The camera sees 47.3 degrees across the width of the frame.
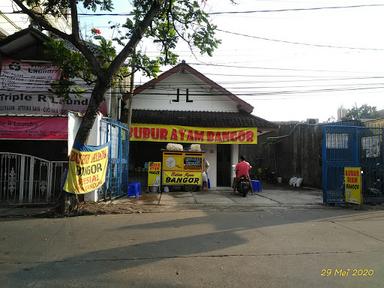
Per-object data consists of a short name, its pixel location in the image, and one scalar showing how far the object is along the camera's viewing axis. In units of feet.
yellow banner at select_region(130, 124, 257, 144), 66.54
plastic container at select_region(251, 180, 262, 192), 64.75
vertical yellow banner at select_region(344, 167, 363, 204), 46.91
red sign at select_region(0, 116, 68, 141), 47.85
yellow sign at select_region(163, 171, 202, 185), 62.64
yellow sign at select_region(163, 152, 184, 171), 62.80
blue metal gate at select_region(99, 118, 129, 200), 50.37
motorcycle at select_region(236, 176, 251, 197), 57.31
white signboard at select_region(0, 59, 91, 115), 58.59
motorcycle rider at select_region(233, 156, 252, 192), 59.31
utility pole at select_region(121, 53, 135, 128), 64.69
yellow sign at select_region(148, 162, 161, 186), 61.36
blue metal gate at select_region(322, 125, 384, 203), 49.65
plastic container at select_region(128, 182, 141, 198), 55.01
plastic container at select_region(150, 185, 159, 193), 61.52
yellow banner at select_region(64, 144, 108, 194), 41.11
